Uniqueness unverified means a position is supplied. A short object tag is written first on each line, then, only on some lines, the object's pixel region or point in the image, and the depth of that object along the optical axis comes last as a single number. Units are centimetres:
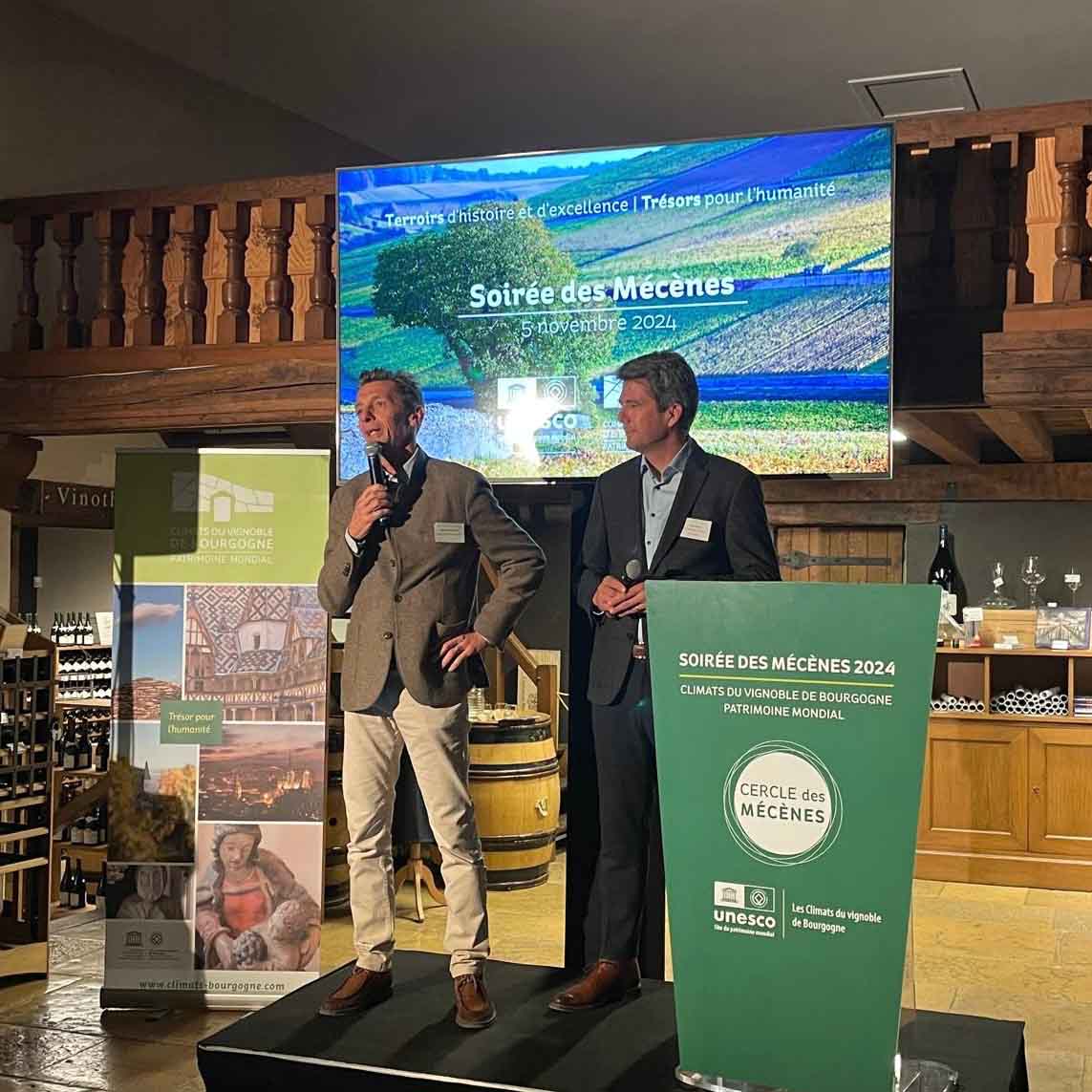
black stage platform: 336
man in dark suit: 409
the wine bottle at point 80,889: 703
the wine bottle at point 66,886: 705
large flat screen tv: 414
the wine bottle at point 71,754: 741
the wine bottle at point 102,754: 762
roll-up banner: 507
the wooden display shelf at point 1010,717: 752
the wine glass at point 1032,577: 827
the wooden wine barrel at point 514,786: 621
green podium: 290
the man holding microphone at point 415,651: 404
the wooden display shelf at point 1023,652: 761
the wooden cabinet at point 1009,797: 750
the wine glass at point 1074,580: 812
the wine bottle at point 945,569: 845
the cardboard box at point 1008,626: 786
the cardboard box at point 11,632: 582
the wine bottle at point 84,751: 742
